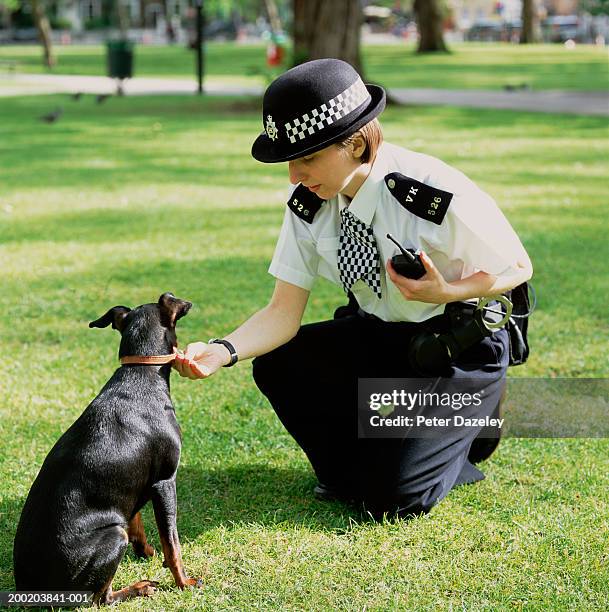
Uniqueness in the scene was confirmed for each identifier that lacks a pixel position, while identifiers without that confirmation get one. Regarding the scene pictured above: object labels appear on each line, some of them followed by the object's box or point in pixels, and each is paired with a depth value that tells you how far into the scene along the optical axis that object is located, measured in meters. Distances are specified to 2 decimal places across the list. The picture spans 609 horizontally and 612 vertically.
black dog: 3.04
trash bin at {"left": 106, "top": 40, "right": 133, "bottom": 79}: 23.31
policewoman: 3.45
